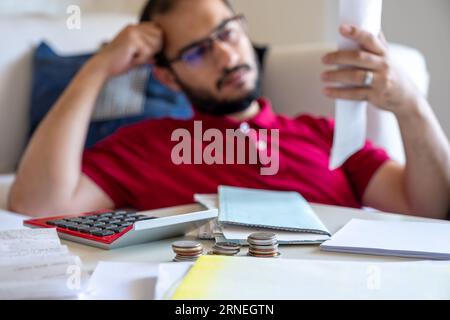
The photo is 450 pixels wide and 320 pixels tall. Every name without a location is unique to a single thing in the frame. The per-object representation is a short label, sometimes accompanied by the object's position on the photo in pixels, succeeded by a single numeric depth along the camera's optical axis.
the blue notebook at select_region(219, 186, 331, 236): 0.78
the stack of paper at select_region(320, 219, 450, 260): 0.70
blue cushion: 1.67
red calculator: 0.72
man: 1.09
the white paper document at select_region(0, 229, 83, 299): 0.55
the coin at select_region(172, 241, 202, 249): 0.66
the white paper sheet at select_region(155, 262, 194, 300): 0.54
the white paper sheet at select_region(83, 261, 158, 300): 0.56
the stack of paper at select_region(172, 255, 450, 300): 0.53
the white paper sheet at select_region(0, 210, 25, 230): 0.94
